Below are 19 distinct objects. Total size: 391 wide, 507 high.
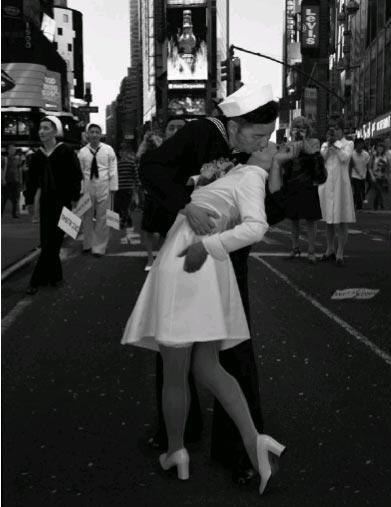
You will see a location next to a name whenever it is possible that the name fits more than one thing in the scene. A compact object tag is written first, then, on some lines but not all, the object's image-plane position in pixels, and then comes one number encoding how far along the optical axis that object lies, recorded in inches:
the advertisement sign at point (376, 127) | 2250.2
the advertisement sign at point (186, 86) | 6663.4
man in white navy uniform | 539.2
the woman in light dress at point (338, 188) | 476.4
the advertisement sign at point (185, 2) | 6638.8
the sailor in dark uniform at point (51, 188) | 397.1
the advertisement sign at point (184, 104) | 6796.3
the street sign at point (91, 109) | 2652.6
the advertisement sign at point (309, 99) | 2190.0
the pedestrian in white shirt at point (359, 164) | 936.3
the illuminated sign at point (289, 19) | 5784.5
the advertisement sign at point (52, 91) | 3316.9
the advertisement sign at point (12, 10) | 2680.4
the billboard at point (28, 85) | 2997.0
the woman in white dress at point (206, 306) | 141.1
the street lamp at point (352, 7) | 2080.5
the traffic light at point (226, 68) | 1269.7
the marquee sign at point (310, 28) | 3312.0
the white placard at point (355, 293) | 373.1
